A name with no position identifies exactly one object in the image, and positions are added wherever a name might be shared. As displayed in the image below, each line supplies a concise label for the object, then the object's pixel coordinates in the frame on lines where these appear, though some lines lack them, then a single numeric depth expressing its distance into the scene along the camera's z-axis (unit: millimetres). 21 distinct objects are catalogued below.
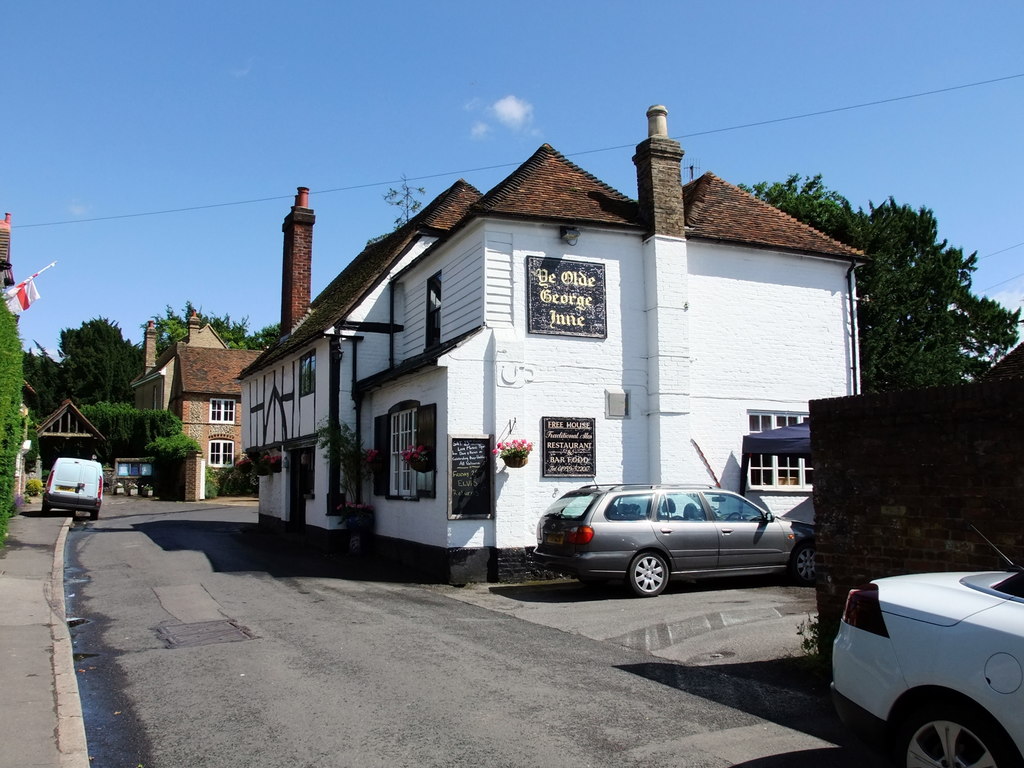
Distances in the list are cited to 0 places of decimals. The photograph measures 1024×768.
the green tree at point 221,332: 71812
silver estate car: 11680
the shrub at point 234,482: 42344
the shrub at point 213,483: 40719
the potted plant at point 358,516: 17391
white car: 3916
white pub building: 14109
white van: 27984
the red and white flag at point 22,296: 23031
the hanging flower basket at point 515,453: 13812
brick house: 45656
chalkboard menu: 13711
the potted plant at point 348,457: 17906
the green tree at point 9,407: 15695
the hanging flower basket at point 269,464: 23269
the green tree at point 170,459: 39656
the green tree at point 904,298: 24953
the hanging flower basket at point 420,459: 14312
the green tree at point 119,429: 46406
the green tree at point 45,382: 57219
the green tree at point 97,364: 59281
